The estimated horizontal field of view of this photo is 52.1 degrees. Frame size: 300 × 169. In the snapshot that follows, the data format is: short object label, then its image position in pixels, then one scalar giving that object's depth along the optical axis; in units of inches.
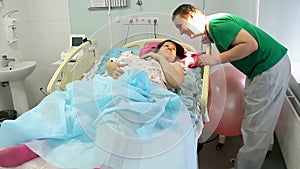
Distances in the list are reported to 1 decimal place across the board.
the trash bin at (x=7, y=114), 115.2
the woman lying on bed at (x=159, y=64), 79.4
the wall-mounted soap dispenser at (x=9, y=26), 118.1
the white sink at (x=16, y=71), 110.8
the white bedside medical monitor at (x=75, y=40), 122.6
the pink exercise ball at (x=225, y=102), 88.9
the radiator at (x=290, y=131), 76.9
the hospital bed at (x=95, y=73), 68.8
